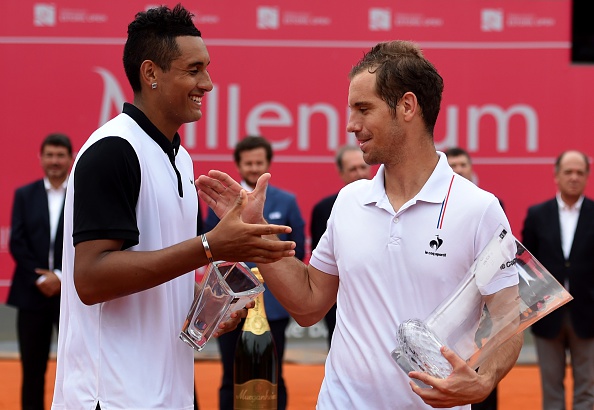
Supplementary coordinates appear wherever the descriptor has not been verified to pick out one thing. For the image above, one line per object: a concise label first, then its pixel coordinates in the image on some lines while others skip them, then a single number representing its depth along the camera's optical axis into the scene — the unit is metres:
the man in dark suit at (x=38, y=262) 14.24
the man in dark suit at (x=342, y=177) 14.95
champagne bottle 8.51
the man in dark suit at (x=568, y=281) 14.30
